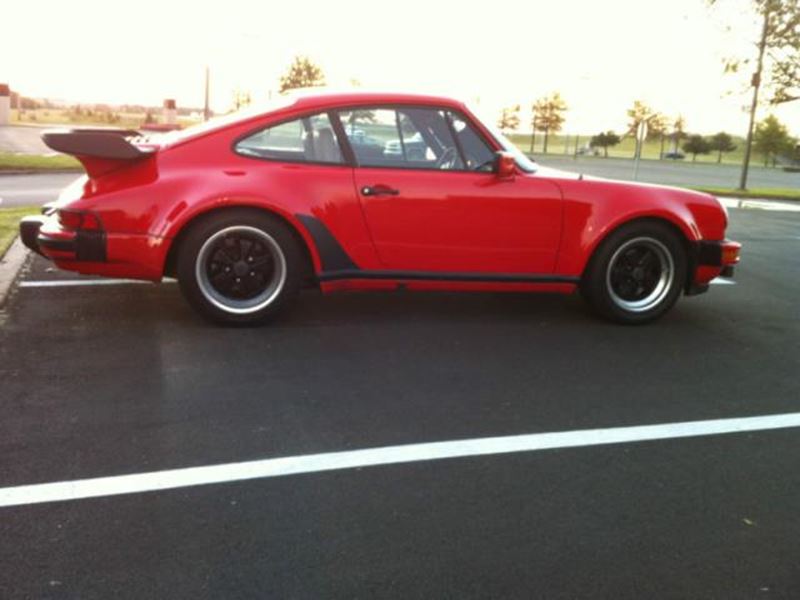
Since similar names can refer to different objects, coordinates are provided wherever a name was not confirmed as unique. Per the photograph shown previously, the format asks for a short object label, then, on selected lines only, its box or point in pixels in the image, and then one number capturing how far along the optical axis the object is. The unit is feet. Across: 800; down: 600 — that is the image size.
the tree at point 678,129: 315.33
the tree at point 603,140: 287.34
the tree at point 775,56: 66.54
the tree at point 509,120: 291.99
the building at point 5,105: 127.95
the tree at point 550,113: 260.83
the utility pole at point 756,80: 69.02
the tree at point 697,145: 294.25
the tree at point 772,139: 242.17
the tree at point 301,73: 156.56
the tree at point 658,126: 281.76
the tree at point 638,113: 273.33
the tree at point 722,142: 296.55
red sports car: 15.35
